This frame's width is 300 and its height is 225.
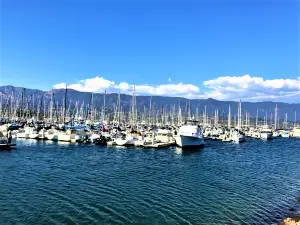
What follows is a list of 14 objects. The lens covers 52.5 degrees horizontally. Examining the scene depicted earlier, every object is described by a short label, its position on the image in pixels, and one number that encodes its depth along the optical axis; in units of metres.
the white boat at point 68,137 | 83.27
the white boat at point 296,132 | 179.88
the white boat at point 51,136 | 86.31
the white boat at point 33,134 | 88.94
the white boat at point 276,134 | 168.93
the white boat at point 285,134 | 172.62
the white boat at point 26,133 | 90.88
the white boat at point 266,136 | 143.12
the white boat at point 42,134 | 88.44
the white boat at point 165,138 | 83.81
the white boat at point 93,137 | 82.22
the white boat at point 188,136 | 75.69
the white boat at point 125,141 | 76.00
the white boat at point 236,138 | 110.38
